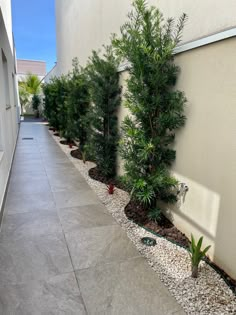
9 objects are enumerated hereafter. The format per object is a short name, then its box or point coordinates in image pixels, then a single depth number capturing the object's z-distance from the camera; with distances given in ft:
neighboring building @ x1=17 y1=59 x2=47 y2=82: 79.97
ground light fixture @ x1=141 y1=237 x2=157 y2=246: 8.42
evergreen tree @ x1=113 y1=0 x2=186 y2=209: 8.40
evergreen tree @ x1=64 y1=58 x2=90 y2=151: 19.54
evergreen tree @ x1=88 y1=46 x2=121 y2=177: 14.11
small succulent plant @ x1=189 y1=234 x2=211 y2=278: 6.68
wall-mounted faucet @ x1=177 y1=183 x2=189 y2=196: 8.69
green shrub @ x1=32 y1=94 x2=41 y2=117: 58.48
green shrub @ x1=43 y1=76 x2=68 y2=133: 26.59
